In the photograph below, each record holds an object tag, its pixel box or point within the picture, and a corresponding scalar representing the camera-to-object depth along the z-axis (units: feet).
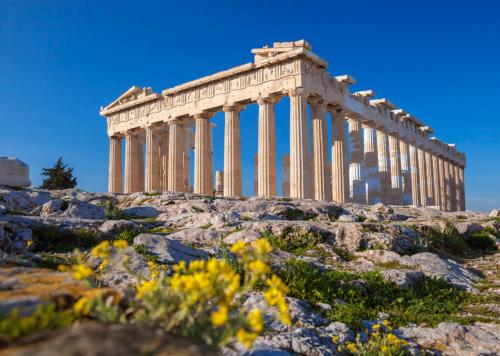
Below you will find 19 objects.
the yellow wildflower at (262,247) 9.22
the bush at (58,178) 126.00
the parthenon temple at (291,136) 92.99
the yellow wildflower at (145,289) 9.02
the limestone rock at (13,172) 70.23
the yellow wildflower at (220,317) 7.33
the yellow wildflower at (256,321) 7.72
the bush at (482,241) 49.48
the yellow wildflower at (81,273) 8.92
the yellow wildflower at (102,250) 10.38
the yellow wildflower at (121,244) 10.00
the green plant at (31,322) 6.67
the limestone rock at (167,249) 24.36
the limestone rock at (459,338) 18.51
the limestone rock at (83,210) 49.24
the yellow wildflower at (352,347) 16.59
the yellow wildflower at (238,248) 9.51
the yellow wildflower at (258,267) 8.72
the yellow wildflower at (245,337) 7.54
